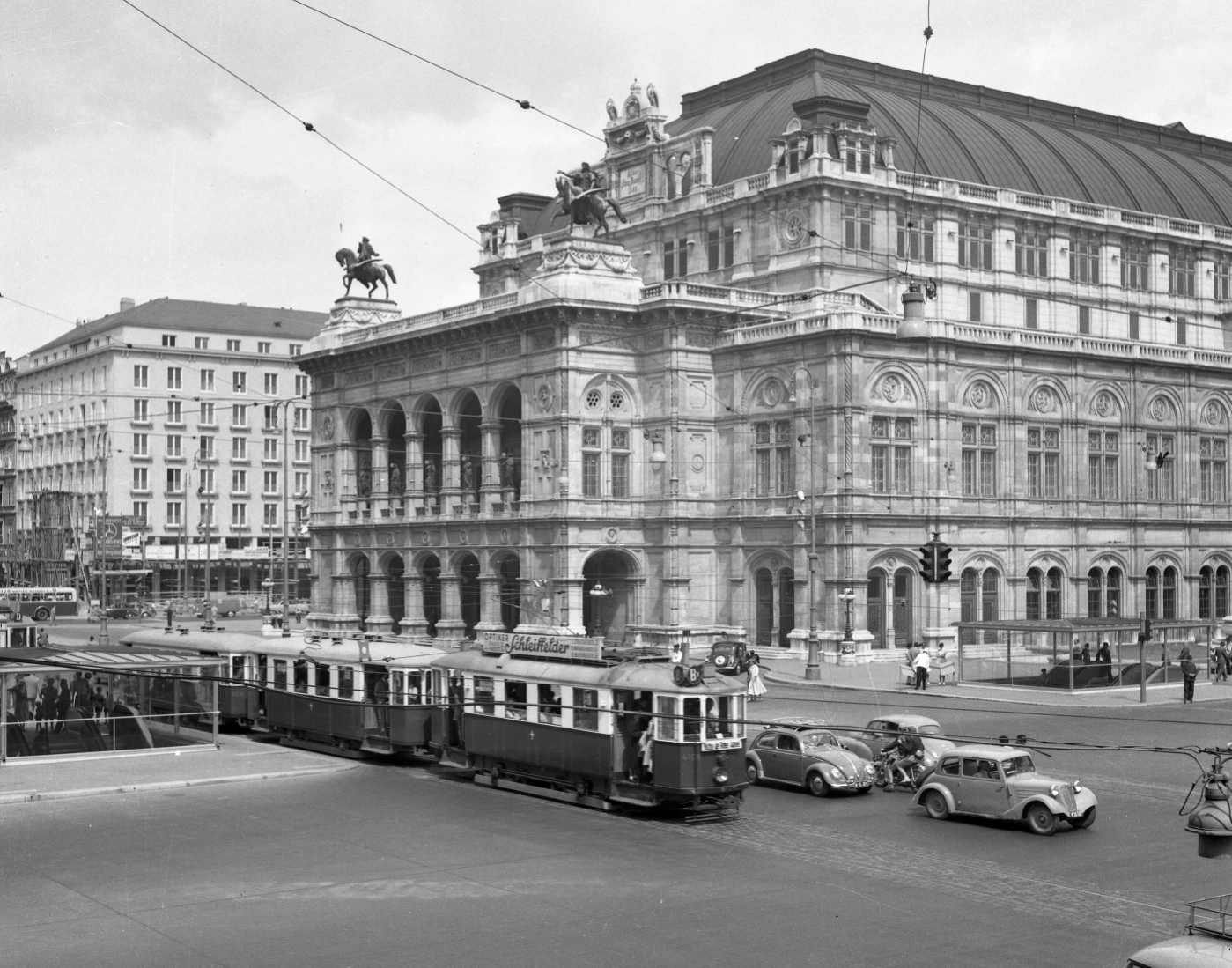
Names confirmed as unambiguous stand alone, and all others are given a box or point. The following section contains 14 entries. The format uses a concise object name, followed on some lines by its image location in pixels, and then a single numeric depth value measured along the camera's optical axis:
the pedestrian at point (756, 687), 52.19
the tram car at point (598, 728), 30.88
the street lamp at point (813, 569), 62.06
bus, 102.75
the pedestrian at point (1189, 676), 53.09
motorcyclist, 35.09
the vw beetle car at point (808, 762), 33.97
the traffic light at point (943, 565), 51.12
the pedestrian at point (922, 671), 57.41
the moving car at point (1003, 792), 29.38
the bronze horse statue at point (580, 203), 74.69
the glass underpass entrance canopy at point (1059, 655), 56.38
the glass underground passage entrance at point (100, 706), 38.34
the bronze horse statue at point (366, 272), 89.38
